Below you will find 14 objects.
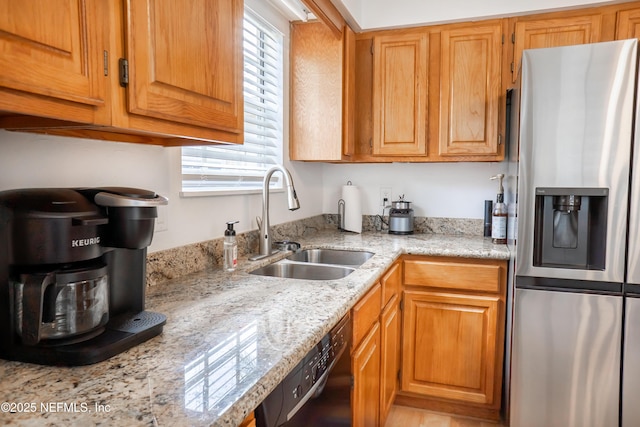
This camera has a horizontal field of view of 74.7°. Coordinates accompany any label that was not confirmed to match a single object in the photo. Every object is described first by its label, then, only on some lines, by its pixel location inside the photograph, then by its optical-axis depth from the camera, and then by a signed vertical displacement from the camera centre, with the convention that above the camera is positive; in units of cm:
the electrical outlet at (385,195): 294 -9
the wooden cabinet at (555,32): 220 +81
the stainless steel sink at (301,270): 181 -39
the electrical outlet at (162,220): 145 -13
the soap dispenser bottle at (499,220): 237 -21
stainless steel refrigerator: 176 -26
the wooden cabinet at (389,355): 192 -85
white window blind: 174 +25
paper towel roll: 282 -18
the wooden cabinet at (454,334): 218 -80
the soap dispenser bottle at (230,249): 163 -26
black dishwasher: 87 -50
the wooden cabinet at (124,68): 69 +23
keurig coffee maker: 77 -17
